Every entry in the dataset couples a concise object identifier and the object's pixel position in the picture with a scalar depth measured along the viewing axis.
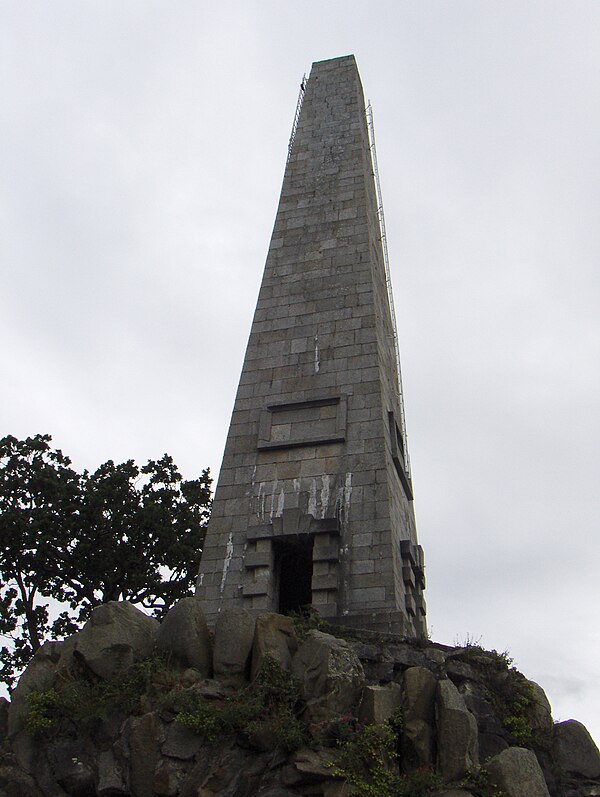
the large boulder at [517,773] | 10.05
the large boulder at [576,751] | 11.53
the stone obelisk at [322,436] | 14.52
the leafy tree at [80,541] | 23.20
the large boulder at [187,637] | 11.84
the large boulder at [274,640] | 11.52
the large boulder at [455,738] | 10.25
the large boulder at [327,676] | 10.78
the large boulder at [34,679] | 11.74
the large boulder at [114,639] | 11.80
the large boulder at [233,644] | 11.60
